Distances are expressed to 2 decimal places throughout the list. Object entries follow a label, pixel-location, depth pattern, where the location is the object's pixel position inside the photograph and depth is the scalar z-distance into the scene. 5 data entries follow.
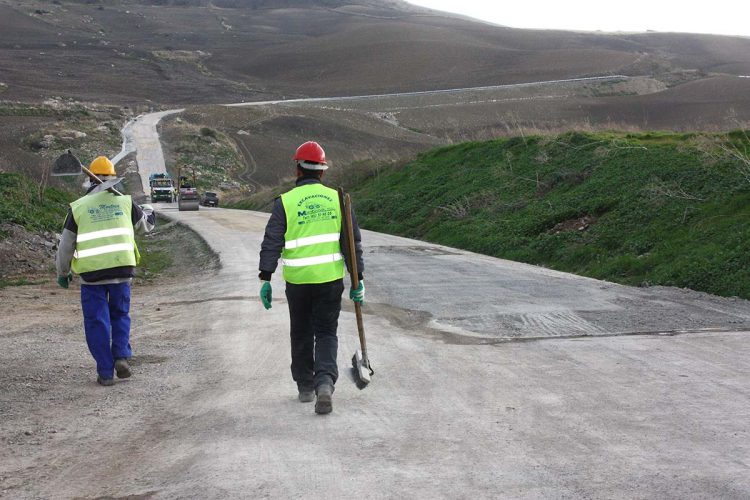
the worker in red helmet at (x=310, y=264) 7.20
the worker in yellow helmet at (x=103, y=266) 8.45
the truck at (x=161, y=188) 64.44
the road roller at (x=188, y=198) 51.25
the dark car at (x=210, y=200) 62.62
